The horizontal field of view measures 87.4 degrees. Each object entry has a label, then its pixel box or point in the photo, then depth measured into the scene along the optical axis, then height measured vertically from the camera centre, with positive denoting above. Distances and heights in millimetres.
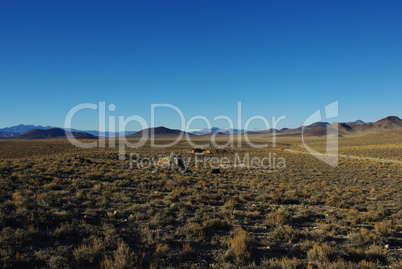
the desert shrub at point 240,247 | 4789 -2748
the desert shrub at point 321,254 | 4748 -2791
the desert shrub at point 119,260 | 4113 -2542
